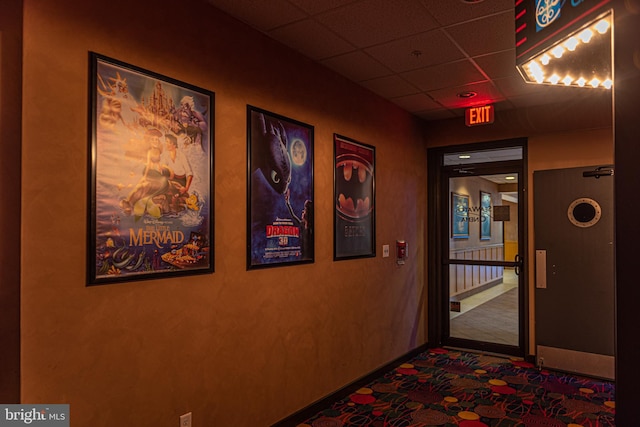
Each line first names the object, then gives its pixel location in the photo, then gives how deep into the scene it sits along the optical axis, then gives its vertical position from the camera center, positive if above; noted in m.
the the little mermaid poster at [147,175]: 2.34 +0.26
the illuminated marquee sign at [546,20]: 1.52 +0.74
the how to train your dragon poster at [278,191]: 3.29 +0.23
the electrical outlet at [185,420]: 2.75 -1.24
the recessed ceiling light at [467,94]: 4.77 +1.35
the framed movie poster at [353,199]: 4.26 +0.20
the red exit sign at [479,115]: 5.07 +1.19
